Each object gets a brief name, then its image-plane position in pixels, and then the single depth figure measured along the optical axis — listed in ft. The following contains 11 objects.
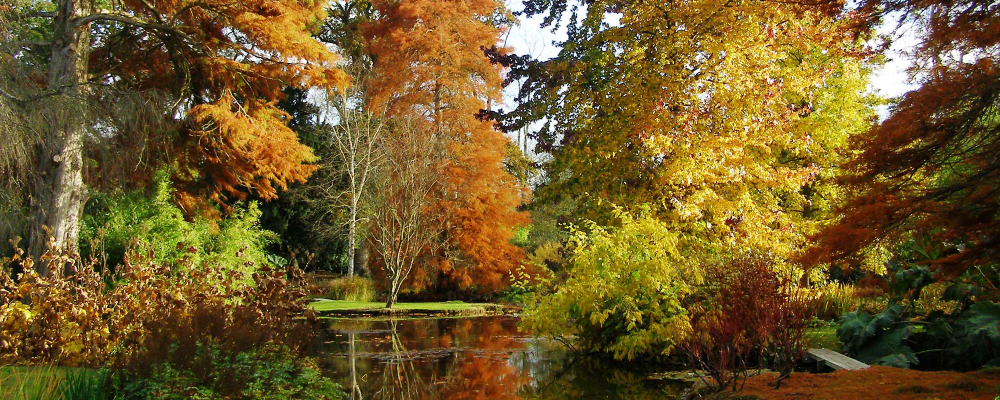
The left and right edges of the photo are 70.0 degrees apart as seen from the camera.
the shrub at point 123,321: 20.02
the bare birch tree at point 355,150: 85.76
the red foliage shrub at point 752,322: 19.86
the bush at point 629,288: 29.94
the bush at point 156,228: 47.83
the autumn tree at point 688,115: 35.96
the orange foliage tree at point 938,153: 18.12
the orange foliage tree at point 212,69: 44.78
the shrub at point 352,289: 79.46
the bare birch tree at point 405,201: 67.62
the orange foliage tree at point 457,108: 80.64
